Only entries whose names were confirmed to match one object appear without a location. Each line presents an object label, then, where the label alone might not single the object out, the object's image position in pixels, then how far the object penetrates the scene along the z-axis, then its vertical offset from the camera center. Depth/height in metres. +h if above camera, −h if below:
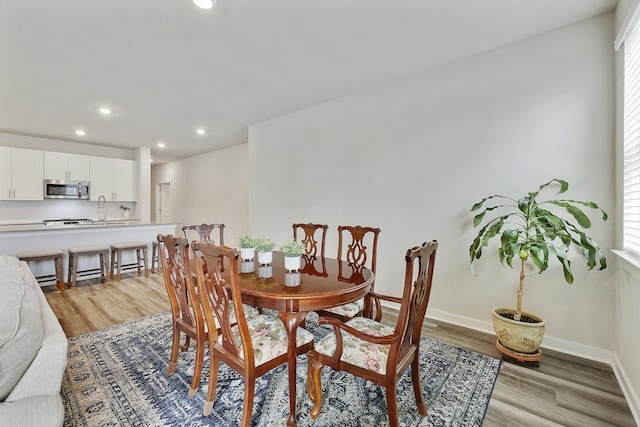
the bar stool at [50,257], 3.84 -0.62
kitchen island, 4.00 -0.41
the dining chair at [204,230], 2.91 -0.19
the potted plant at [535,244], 2.11 -0.24
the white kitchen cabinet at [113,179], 6.20 +0.72
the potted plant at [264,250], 2.14 -0.29
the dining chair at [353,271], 2.13 -0.45
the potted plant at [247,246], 2.29 -0.28
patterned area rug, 1.65 -1.18
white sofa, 0.95 -0.56
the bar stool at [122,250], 4.62 -0.64
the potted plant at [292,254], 2.00 -0.29
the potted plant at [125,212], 6.65 -0.02
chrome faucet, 6.36 +0.14
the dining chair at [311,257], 2.17 -0.43
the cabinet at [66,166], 5.64 +0.91
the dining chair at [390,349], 1.38 -0.74
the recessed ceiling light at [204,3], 2.04 +1.50
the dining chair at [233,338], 1.45 -0.73
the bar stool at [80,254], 4.27 -0.66
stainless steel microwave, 5.65 +0.44
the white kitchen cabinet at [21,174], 5.20 +0.69
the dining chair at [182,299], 1.74 -0.58
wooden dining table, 1.56 -0.45
